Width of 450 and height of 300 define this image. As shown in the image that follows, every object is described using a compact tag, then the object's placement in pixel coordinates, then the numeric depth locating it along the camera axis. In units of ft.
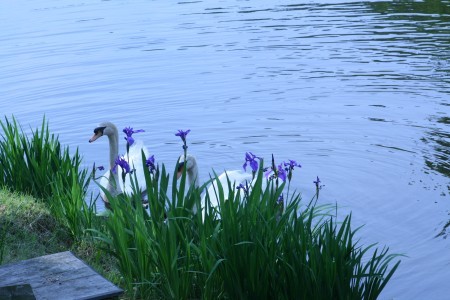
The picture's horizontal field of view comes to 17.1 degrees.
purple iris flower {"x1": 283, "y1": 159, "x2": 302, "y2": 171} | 31.15
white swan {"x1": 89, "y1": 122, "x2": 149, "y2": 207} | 52.73
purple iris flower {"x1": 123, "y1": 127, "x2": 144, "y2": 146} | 32.63
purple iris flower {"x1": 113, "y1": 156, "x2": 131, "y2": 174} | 31.78
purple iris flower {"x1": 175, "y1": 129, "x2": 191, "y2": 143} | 30.96
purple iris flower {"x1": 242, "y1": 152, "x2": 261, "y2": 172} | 30.88
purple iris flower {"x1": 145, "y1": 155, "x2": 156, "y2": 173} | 31.53
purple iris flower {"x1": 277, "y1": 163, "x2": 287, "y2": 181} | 31.59
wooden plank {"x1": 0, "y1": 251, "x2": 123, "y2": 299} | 27.08
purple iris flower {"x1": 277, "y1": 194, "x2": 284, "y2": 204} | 30.87
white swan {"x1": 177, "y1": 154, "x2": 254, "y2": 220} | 43.40
